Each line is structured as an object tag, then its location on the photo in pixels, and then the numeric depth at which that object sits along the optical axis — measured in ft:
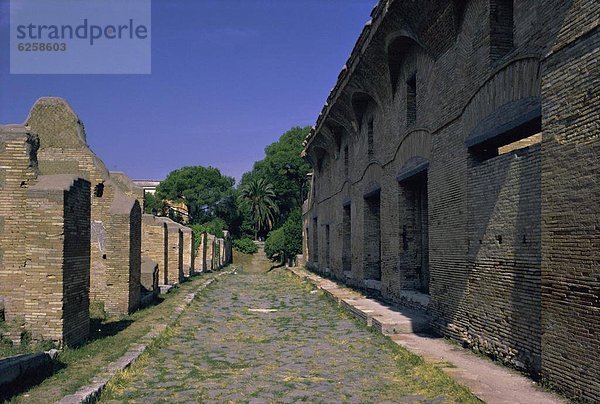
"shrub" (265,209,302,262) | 108.68
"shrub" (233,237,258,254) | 148.66
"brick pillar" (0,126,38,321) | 25.25
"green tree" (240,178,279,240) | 158.61
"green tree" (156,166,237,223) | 185.16
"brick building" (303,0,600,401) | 15.71
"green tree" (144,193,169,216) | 173.25
